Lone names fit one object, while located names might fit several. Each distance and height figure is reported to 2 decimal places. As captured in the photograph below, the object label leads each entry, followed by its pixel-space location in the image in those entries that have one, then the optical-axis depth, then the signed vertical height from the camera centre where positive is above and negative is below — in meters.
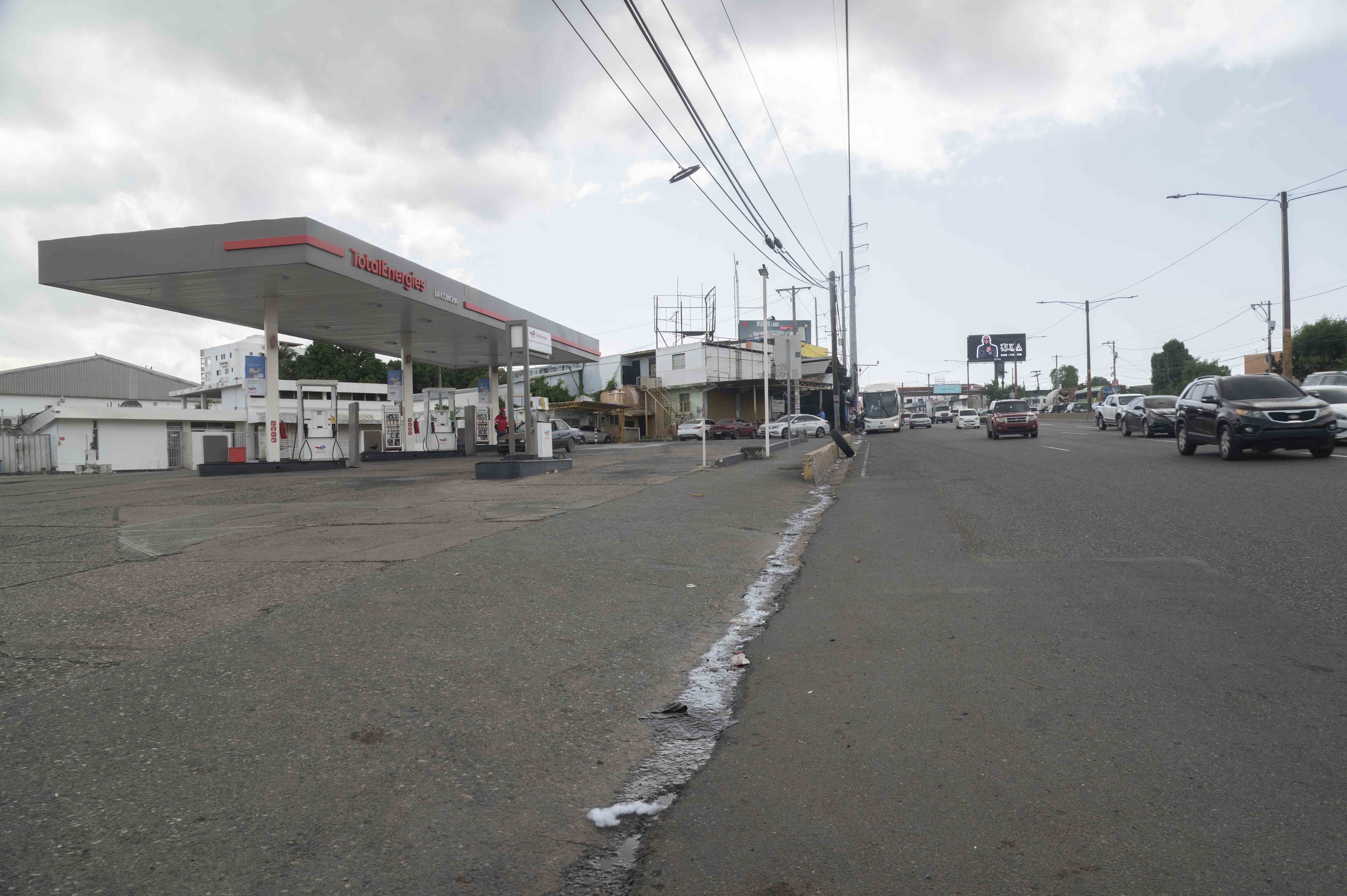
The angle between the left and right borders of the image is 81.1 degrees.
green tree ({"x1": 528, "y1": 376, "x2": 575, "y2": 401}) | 62.81 +2.71
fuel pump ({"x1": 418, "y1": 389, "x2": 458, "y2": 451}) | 33.41 -0.05
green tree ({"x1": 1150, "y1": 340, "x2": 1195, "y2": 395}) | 103.62 +5.81
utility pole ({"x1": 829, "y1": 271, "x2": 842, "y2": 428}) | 39.06 +5.74
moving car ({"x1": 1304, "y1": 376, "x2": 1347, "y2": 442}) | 17.02 +0.19
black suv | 14.16 -0.18
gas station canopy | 18.88 +4.03
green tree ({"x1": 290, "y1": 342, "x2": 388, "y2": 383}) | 66.75 +5.59
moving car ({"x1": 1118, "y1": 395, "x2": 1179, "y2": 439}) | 25.84 -0.19
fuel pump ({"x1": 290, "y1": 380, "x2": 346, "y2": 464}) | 26.44 -0.13
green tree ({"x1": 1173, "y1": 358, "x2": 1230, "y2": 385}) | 97.12 +4.97
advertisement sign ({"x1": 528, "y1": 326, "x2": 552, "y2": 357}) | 20.00 +2.17
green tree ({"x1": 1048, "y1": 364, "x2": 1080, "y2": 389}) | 159.88 +7.59
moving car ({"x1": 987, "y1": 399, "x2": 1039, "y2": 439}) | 30.50 -0.29
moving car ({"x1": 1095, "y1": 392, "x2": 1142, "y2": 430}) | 31.64 +0.11
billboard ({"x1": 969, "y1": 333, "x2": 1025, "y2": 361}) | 94.75 +8.08
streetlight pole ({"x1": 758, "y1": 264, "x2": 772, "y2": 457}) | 22.56 +0.26
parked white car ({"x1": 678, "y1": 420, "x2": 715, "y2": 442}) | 50.34 -0.62
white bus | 51.62 +0.42
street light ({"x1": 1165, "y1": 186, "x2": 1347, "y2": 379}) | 28.23 +4.01
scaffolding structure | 67.38 +7.99
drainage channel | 2.59 -1.49
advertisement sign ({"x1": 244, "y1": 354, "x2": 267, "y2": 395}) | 23.97 +1.76
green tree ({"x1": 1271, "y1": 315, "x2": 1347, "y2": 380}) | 59.22 +4.60
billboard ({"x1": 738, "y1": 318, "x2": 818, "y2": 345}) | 93.44 +11.26
